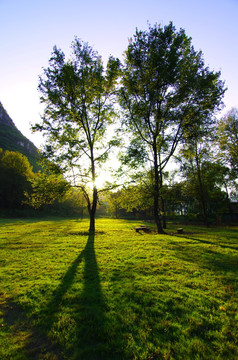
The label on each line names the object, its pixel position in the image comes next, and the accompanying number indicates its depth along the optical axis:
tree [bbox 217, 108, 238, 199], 34.69
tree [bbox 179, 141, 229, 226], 22.11
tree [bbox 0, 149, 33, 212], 67.21
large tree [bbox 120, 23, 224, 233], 17.73
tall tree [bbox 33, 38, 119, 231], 20.08
